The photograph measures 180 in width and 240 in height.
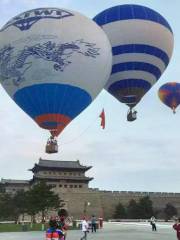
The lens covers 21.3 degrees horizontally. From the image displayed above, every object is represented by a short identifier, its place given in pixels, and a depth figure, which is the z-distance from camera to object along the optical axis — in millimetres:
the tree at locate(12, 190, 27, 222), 58219
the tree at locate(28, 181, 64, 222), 47562
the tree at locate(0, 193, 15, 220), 58031
